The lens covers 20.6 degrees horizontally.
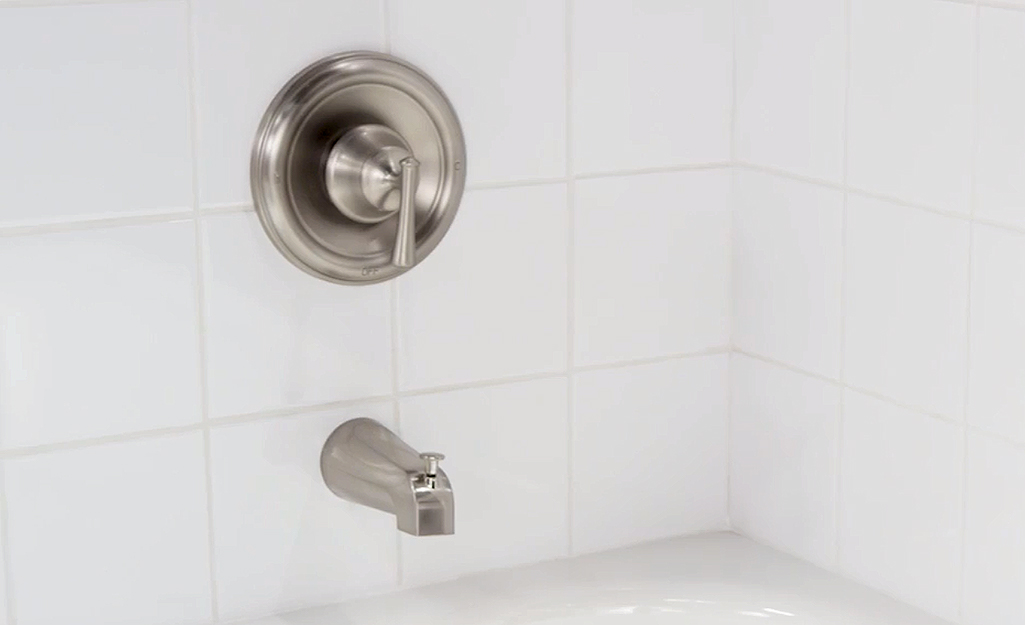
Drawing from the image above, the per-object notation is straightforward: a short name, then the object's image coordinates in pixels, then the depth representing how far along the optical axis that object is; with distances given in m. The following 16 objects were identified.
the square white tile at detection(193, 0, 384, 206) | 2.05
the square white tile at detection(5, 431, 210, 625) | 2.05
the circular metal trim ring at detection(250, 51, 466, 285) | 2.08
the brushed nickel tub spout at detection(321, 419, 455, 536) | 2.03
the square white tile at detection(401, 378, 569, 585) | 2.19
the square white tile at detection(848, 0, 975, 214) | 2.04
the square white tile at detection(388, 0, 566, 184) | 2.13
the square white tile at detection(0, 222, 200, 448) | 2.02
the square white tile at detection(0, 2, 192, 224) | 1.99
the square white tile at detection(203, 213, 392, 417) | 2.09
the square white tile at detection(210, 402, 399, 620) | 2.12
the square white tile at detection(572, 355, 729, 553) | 2.26
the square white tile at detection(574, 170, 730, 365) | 2.22
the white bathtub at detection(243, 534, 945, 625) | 2.15
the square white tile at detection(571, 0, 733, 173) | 2.19
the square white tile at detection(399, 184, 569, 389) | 2.16
